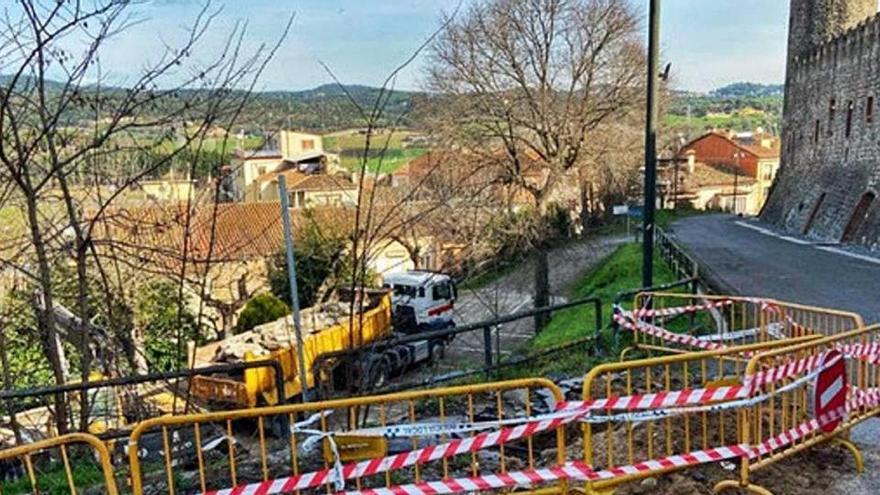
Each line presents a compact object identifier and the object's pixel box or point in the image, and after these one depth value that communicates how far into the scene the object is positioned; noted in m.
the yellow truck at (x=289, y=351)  12.92
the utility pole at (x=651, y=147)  9.84
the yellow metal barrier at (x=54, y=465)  3.89
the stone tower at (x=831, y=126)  23.81
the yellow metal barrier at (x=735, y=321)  8.59
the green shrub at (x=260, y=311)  18.02
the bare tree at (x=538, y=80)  21.64
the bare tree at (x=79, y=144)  5.80
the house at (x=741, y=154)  72.25
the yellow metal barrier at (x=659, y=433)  4.65
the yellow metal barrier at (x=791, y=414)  4.93
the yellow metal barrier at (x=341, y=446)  4.36
